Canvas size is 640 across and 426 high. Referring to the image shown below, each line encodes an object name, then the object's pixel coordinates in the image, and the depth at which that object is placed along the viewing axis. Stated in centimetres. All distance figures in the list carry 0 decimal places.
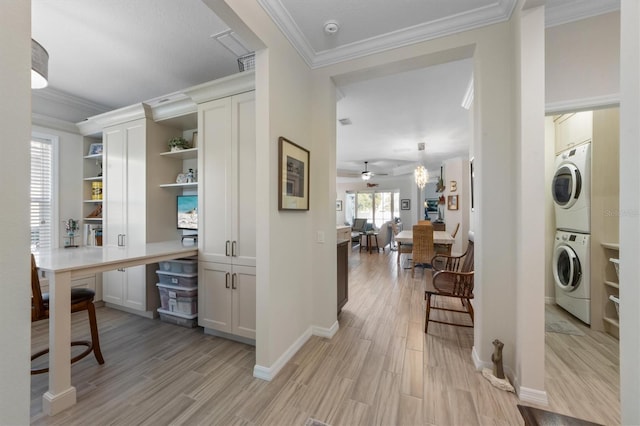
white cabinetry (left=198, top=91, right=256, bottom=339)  238
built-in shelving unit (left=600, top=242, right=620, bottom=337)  248
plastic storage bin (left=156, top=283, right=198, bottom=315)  270
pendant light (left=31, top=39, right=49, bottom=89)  153
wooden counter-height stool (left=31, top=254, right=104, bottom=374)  179
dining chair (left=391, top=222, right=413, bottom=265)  554
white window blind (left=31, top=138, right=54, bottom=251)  325
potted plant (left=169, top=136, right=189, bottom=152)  310
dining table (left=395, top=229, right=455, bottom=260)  462
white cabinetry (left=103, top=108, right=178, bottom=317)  303
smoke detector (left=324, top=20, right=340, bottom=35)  207
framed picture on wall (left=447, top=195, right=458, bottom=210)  625
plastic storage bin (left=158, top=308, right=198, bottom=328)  272
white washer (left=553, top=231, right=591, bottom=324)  264
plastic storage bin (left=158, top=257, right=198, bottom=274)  269
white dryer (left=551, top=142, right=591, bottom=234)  266
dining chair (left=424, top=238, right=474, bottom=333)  248
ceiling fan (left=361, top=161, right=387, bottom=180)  768
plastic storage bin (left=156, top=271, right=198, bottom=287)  270
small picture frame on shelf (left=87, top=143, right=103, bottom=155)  363
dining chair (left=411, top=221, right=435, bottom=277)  445
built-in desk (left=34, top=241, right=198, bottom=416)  165
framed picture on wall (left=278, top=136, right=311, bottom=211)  205
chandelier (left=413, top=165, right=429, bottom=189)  623
